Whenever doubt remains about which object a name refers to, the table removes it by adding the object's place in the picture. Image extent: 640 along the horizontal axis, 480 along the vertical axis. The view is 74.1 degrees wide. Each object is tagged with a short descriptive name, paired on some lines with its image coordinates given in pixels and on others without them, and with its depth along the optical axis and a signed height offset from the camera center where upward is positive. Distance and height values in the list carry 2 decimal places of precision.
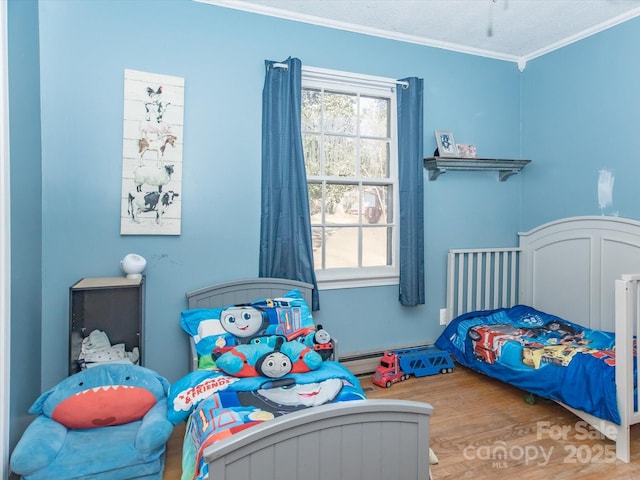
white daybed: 2.98 -0.25
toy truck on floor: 2.92 -0.91
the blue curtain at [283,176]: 2.75 +0.40
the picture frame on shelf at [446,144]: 3.28 +0.74
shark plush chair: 1.60 -0.81
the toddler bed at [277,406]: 1.15 -0.61
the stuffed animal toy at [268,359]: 2.12 -0.63
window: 3.04 +0.46
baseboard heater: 3.07 -0.91
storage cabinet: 2.20 -0.43
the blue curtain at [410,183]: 3.12 +0.40
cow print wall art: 2.46 +0.48
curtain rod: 2.75 +1.16
